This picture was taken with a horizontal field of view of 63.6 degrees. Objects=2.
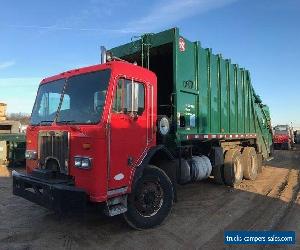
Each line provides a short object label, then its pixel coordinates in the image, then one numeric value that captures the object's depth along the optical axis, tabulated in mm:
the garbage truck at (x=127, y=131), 3828
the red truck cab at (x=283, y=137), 19774
